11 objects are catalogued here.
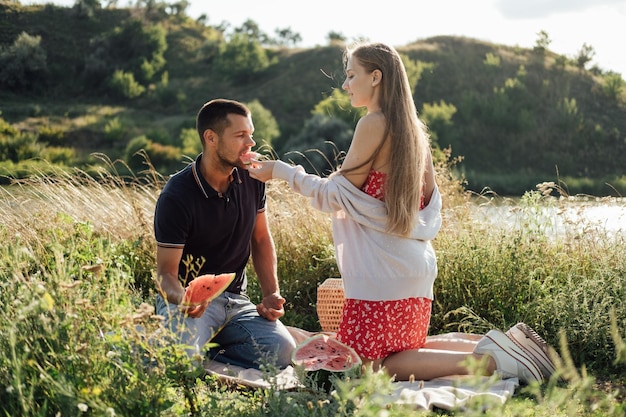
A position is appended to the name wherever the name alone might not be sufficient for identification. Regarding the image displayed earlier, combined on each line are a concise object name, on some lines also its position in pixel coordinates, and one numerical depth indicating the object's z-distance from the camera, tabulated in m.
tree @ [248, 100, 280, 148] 35.29
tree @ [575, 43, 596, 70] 44.91
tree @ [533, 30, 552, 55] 46.39
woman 4.20
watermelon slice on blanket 3.90
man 4.49
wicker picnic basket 5.22
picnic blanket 3.84
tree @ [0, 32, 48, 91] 44.56
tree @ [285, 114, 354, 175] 31.40
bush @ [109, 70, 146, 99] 47.03
